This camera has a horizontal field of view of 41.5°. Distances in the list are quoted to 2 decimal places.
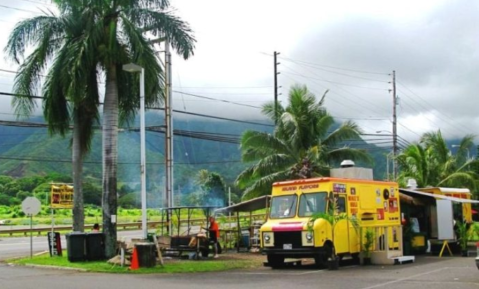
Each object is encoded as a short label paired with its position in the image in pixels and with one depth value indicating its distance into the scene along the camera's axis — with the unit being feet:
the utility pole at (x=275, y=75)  125.65
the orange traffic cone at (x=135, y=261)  62.75
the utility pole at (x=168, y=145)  98.12
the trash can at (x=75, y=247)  70.44
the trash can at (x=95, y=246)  71.31
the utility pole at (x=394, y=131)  159.03
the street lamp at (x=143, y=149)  64.80
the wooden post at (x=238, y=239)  89.25
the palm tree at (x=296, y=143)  97.35
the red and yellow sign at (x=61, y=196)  82.64
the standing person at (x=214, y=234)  78.84
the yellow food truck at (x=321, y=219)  62.03
